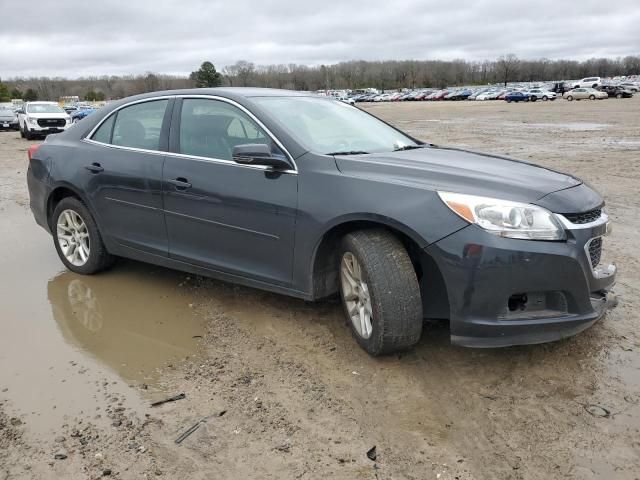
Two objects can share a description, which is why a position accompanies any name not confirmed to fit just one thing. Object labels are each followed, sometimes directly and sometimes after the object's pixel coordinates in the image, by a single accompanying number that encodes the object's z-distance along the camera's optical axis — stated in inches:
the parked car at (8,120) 1275.7
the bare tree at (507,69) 6109.7
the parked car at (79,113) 1917.8
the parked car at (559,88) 2918.3
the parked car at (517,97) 2455.7
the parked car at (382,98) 3785.2
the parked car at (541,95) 2456.9
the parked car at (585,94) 2258.6
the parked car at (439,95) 3606.3
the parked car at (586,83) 2978.8
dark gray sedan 125.6
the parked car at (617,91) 2282.2
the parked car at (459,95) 3460.4
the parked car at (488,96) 3176.7
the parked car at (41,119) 962.1
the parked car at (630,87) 2406.9
